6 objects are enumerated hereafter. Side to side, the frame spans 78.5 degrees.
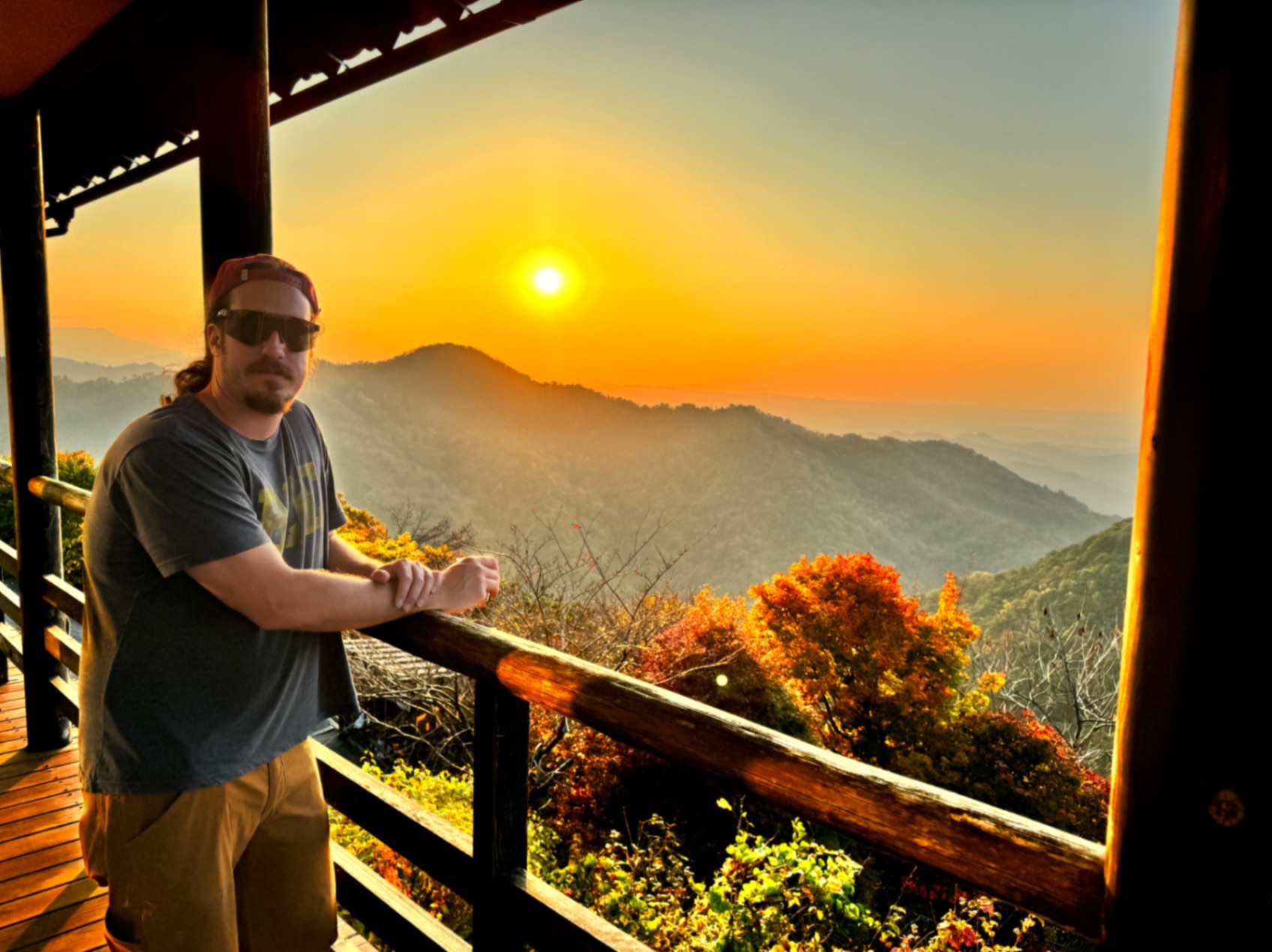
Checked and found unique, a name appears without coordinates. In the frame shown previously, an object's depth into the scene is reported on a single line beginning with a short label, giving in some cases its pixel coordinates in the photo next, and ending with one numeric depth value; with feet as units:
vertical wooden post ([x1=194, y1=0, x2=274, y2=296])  6.08
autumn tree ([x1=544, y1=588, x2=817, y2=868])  34.76
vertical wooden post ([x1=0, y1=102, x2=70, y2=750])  9.77
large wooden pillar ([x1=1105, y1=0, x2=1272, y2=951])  2.16
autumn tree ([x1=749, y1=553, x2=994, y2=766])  52.39
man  4.26
